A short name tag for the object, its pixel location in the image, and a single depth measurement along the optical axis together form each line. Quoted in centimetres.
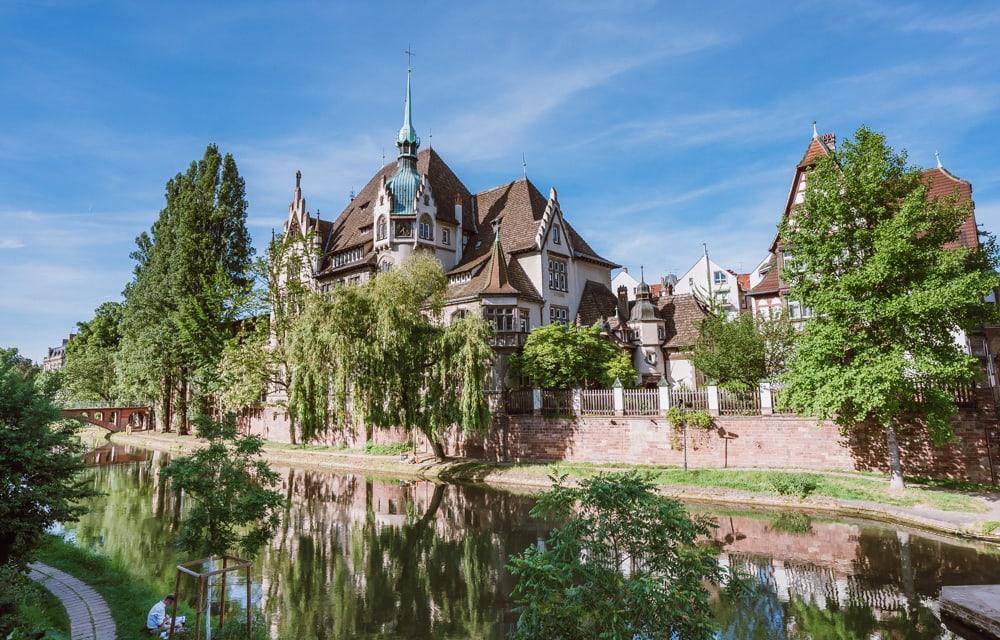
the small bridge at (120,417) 5822
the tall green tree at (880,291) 1922
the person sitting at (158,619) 983
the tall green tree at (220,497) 1031
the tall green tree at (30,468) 1059
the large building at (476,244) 3750
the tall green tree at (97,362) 6631
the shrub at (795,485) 2217
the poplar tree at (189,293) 4569
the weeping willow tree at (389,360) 2962
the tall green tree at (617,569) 612
